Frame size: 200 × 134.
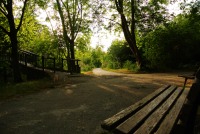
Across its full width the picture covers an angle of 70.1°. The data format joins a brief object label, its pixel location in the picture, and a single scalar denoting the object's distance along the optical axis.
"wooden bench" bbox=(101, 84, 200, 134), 1.52
